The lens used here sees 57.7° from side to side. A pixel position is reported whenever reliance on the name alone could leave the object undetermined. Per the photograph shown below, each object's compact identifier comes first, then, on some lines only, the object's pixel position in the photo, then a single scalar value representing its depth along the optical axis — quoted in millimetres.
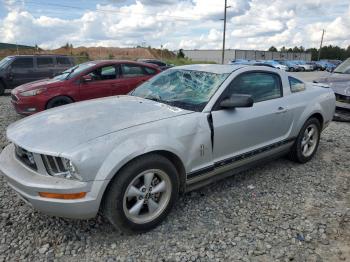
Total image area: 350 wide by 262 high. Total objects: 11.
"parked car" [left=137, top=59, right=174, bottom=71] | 19500
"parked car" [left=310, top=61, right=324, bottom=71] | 45753
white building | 62531
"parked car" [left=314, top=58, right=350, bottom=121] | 7547
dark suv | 12164
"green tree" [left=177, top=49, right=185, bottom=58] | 60400
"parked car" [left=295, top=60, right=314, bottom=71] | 41875
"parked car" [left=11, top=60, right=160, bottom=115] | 7289
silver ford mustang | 2570
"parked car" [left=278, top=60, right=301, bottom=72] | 40750
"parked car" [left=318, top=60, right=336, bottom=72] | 47034
